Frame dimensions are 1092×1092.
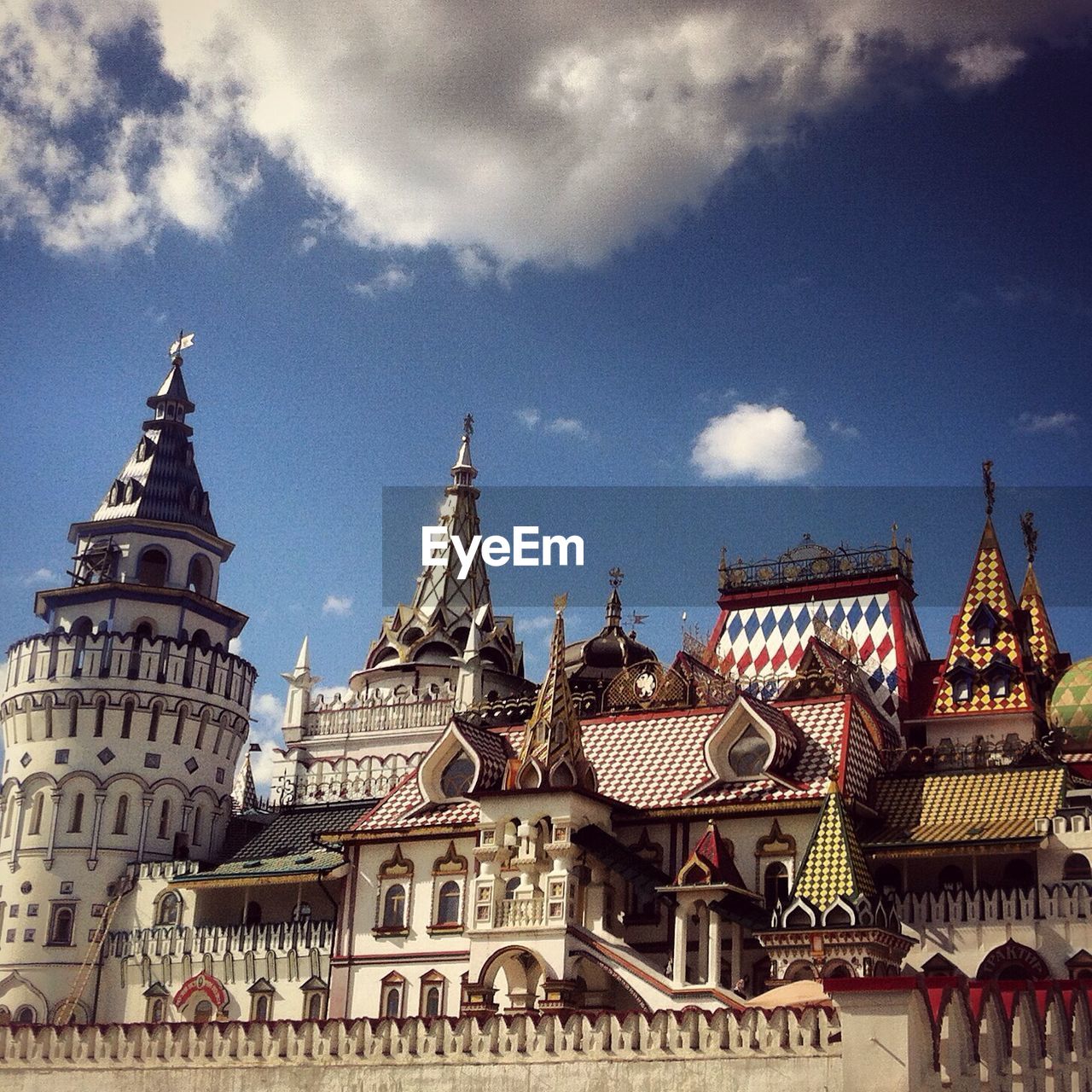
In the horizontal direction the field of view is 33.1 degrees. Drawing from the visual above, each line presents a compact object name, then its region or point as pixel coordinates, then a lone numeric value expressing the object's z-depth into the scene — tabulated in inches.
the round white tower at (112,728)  1979.6
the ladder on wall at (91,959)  1909.4
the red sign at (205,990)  1819.6
